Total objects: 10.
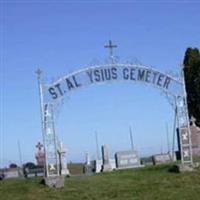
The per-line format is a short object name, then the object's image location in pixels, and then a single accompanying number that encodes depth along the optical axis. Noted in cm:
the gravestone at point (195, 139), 3972
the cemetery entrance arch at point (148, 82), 2405
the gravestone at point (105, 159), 3076
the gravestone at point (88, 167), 3255
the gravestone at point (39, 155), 3841
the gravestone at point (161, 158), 3568
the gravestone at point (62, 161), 2822
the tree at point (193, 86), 4328
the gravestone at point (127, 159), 3073
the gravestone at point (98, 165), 3159
